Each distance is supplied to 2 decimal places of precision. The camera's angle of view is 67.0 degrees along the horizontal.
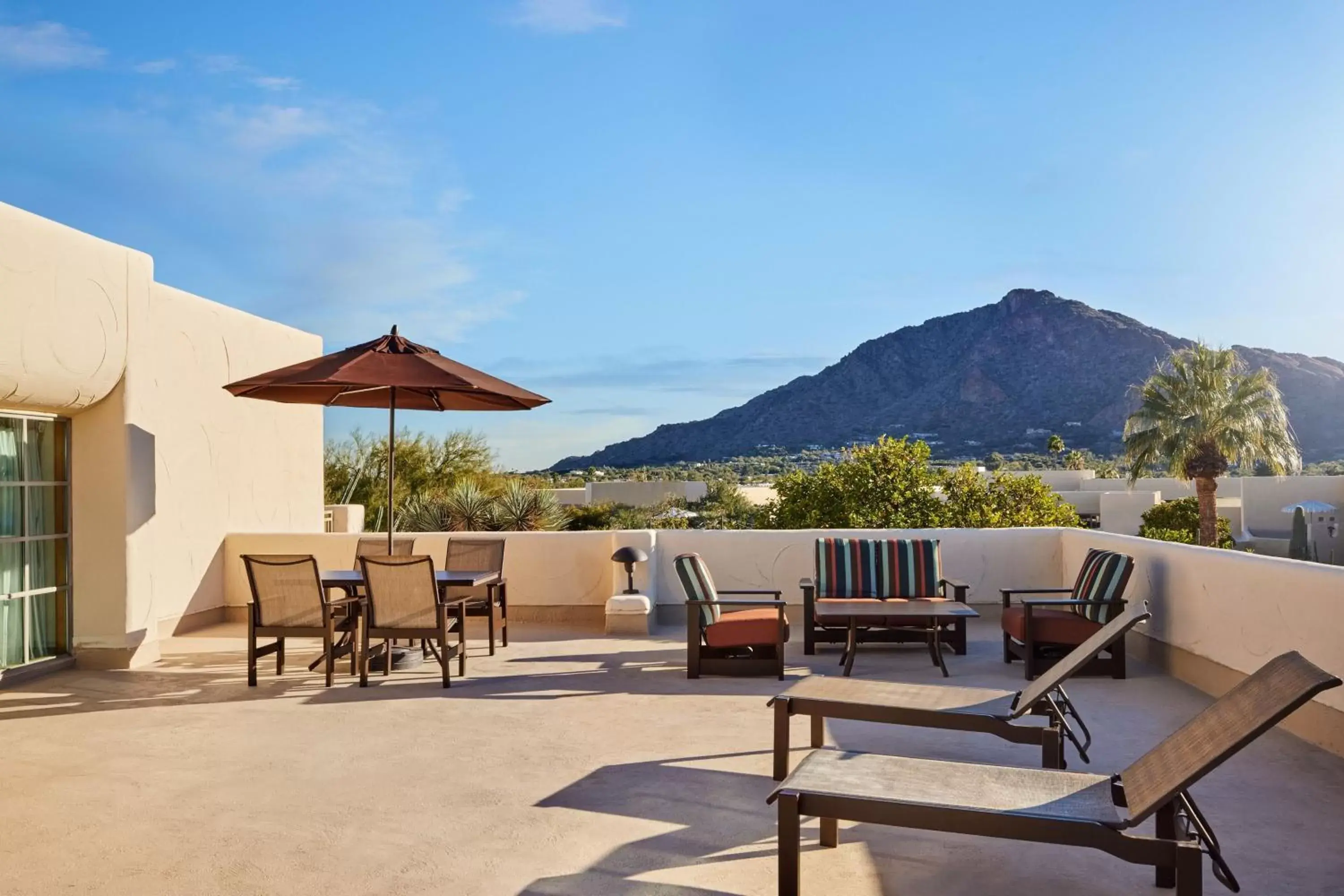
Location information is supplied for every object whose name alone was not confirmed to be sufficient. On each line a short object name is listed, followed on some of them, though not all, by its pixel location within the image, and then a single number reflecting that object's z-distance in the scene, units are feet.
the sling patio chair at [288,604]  22.44
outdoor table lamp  29.04
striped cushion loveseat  27.27
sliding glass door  23.70
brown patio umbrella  22.77
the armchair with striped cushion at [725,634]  22.91
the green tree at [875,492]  42.93
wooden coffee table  23.38
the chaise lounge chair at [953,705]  13.79
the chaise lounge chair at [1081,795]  9.21
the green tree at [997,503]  42.96
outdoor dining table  24.03
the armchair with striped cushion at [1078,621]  22.75
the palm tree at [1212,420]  77.30
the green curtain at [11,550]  23.54
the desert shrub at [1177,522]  76.69
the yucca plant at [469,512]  47.29
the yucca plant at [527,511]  47.34
